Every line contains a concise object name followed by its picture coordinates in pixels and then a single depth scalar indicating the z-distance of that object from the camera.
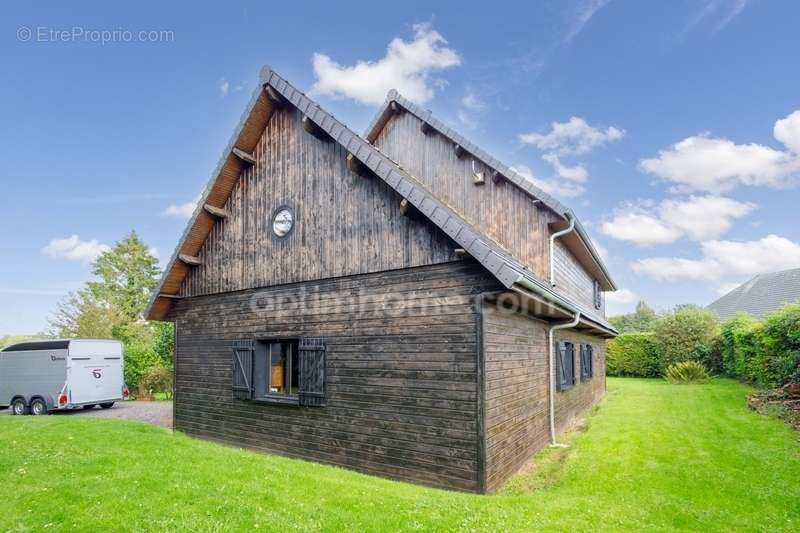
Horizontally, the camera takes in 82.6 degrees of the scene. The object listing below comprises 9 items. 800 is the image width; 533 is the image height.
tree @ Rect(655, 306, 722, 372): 22.08
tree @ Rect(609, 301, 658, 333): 52.93
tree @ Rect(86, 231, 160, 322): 33.91
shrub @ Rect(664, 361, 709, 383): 19.75
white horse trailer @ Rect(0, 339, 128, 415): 14.73
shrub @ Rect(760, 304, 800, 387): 11.84
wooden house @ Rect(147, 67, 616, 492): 6.52
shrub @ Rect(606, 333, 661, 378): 23.72
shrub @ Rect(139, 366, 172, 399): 20.34
